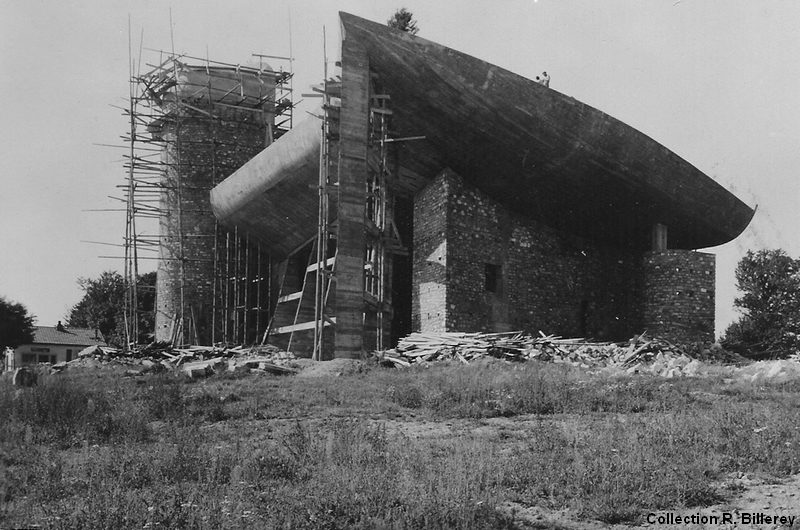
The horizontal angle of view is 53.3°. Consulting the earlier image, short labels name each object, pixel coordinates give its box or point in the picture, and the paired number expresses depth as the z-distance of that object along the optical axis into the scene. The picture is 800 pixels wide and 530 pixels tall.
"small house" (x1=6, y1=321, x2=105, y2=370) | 48.97
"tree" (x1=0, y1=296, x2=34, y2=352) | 38.19
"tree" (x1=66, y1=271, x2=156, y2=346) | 42.47
